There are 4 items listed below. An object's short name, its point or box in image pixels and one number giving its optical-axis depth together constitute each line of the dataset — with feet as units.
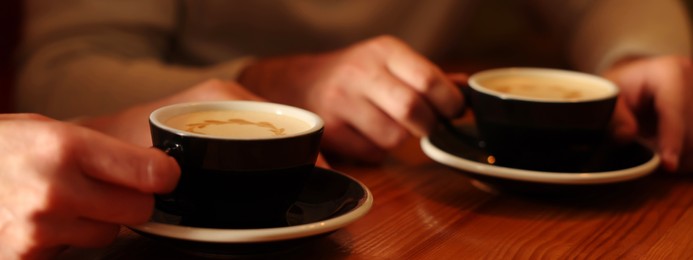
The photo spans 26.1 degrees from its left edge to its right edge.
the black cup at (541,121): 3.07
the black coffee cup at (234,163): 2.59
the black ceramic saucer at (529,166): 2.96
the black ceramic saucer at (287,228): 2.54
